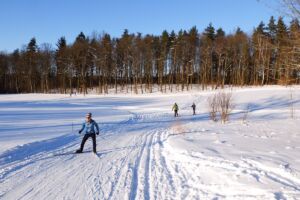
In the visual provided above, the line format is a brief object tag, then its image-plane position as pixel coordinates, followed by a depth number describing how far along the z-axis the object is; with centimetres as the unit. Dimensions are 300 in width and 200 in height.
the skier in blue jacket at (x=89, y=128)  1361
